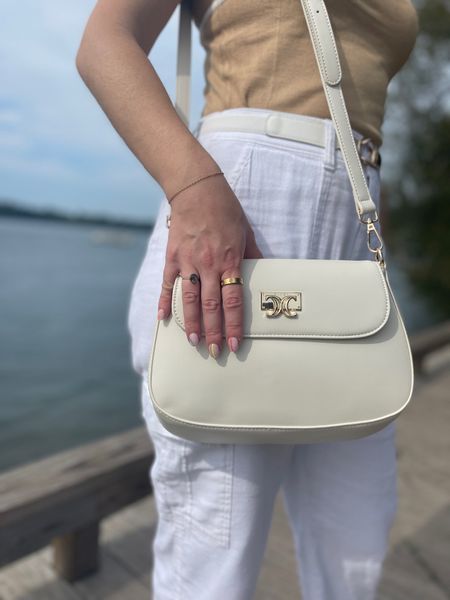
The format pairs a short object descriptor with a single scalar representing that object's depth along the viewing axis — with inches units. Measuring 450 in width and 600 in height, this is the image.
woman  29.5
